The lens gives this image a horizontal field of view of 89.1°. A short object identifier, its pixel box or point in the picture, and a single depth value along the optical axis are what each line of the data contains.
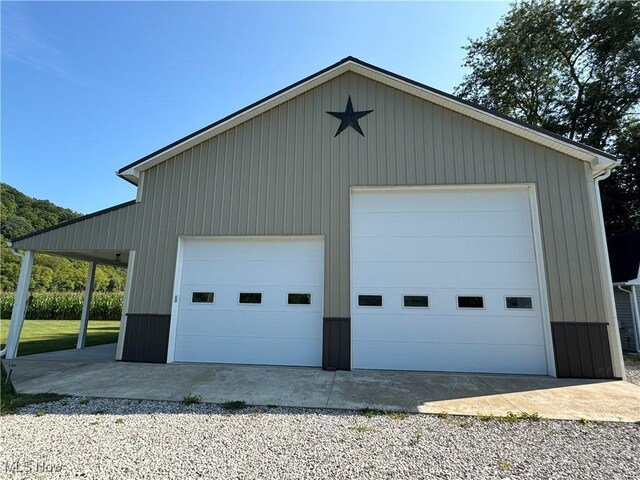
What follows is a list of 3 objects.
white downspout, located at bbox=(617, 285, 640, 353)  9.72
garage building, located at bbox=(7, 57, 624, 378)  6.64
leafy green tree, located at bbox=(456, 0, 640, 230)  13.29
